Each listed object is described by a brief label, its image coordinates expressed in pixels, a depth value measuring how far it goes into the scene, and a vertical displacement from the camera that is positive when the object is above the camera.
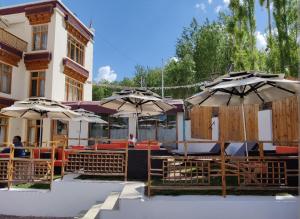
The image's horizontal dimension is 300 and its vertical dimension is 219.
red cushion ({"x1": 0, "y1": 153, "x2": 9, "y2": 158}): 7.97 -0.30
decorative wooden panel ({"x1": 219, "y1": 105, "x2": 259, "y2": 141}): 11.77 +0.89
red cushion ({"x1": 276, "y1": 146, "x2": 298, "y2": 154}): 6.86 -0.11
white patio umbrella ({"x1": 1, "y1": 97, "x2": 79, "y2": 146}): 9.59 +1.01
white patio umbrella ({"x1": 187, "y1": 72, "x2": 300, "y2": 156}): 6.40 +1.19
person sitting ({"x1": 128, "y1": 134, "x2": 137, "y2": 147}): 11.49 +0.03
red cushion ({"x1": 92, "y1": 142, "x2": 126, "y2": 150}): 9.73 -0.07
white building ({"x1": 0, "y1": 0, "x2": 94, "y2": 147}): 18.94 +5.02
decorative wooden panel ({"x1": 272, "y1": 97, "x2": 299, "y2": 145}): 9.06 +0.75
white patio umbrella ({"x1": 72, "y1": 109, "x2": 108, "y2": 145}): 14.03 +1.16
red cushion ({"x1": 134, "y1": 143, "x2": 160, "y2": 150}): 9.87 -0.07
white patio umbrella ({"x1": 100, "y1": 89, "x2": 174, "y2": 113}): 9.51 +1.32
